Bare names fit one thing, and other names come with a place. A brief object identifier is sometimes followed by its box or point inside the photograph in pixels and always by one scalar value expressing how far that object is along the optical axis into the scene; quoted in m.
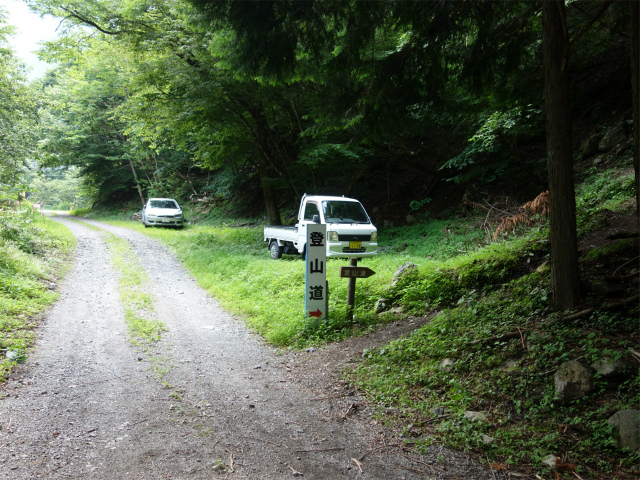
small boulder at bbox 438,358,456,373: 4.53
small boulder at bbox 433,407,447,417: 3.91
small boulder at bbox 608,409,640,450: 2.95
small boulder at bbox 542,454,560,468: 3.00
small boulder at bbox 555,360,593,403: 3.54
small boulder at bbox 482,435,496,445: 3.38
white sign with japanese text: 6.76
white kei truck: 10.90
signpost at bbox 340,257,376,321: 6.70
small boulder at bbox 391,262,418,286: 7.69
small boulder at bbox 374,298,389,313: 7.10
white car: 21.27
